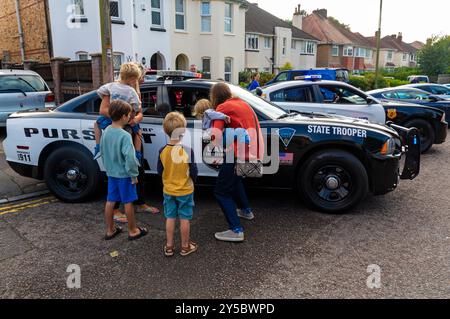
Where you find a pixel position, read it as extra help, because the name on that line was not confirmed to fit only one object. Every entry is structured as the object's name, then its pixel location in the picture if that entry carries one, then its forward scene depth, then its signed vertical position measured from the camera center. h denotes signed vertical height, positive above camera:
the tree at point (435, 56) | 38.19 +2.69
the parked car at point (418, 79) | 27.95 +0.27
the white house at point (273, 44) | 30.23 +3.40
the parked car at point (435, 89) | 12.07 -0.20
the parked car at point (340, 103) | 7.52 -0.40
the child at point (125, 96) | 4.14 -0.14
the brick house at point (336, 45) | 43.59 +4.50
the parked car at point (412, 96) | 10.12 -0.36
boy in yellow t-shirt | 3.45 -0.88
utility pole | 6.75 +0.77
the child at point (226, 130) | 3.53 -0.42
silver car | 8.78 -0.22
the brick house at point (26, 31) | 16.69 +2.52
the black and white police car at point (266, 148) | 4.41 -0.79
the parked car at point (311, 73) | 18.94 +0.46
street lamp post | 22.45 +3.02
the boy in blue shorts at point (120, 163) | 3.66 -0.77
